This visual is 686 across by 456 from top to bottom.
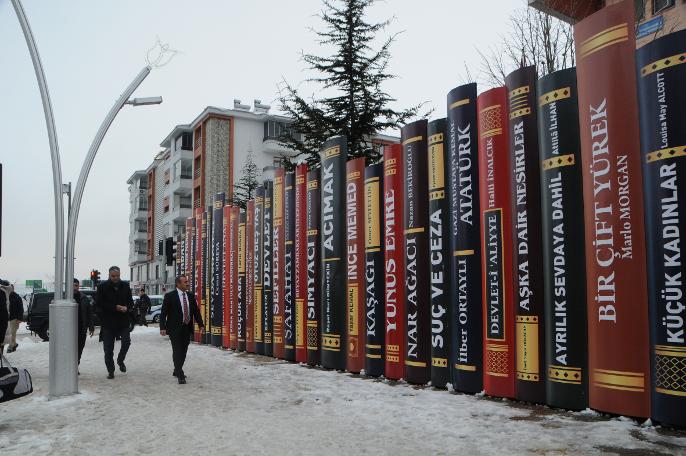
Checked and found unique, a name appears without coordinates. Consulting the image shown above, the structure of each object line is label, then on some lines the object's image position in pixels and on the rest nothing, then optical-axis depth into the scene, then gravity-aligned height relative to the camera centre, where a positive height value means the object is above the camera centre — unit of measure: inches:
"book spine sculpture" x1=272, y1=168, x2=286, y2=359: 526.9 +5.4
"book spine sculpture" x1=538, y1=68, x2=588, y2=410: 266.7 +8.8
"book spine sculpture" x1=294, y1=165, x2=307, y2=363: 485.4 +4.8
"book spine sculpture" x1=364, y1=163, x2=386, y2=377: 399.5 -4.1
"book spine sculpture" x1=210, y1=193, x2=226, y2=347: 674.2 -1.9
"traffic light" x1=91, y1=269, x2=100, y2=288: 1196.5 -3.4
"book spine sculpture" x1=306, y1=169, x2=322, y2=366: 469.7 -7.1
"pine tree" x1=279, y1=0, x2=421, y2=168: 904.9 +253.5
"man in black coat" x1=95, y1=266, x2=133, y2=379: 423.5 -26.1
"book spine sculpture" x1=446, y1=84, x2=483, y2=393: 324.5 +12.1
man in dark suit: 402.9 -31.8
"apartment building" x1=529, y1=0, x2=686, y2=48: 677.3 +288.3
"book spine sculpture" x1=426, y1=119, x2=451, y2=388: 343.9 +6.7
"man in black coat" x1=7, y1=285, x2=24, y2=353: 609.0 -39.9
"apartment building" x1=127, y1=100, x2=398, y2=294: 1968.5 +386.2
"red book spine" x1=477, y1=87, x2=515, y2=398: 302.0 +9.9
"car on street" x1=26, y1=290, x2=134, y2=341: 883.4 -57.6
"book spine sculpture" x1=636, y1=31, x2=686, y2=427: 224.5 +19.1
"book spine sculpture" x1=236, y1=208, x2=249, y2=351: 613.2 -18.9
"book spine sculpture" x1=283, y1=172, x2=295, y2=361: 508.1 -4.4
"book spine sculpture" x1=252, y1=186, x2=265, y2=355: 569.6 +0.6
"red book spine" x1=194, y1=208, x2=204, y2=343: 739.4 +9.4
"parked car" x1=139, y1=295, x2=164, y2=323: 1374.3 -91.7
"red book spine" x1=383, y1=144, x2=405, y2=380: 381.7 +4.1
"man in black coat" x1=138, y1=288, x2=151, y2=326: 1150.8 -63.3
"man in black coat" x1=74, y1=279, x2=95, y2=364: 436.2 -29.6
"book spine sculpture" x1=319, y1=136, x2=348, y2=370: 437.4 +8.9
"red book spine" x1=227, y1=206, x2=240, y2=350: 637.3 -5.2
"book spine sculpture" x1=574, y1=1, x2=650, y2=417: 242.7 +18.9
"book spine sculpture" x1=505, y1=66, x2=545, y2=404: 286.6 +13.1
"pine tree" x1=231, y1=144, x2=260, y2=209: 1383.1 +231.9
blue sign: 654.1 +261.8
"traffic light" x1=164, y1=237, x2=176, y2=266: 857.5 +30.9
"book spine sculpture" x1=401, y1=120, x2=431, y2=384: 363.6 +4.2
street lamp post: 341.7 -6.1
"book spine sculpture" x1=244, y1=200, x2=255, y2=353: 591.8 -8.1
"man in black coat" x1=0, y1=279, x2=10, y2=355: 273.2 -18.3
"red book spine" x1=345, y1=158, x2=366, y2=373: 418.9 +0.8
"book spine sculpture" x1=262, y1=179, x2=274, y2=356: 551.5 -3.2
